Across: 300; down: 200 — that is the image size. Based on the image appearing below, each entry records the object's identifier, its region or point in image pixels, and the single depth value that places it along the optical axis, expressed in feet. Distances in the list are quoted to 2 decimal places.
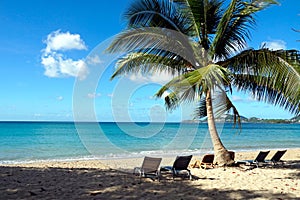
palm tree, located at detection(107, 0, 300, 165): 27.99
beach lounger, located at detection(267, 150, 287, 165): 34.37
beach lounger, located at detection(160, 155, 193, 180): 25.76
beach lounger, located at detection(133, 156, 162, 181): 25.34
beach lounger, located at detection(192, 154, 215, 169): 31.27
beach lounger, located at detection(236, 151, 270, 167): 33.12
